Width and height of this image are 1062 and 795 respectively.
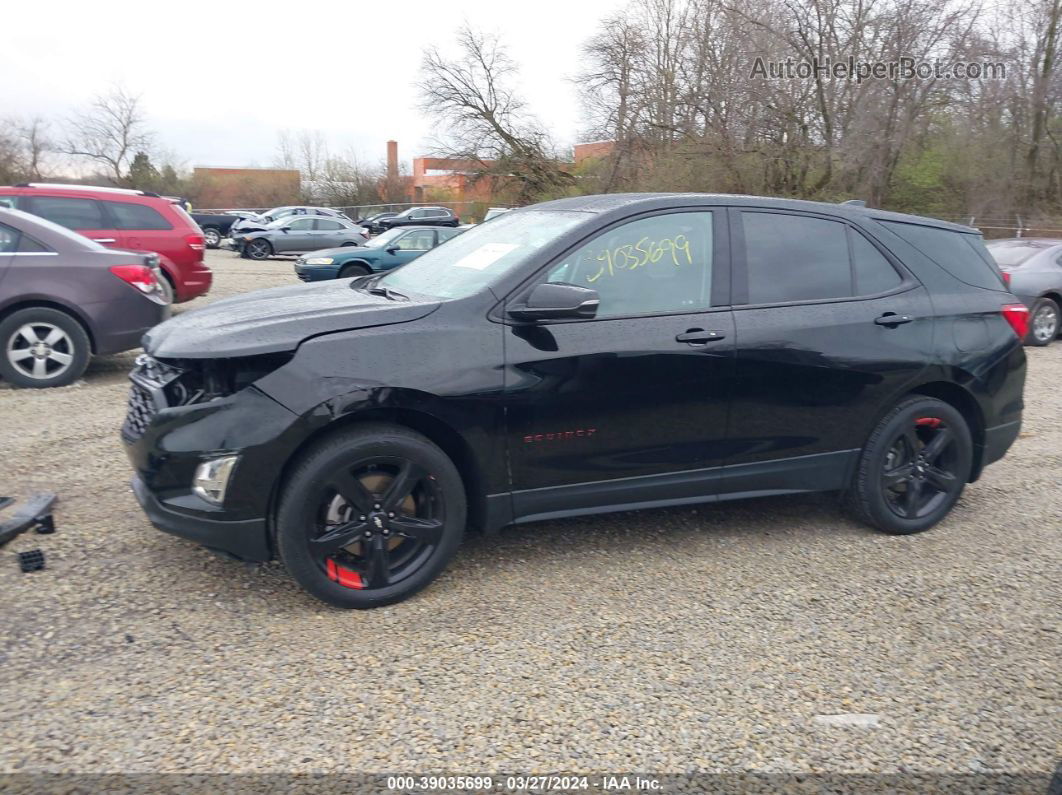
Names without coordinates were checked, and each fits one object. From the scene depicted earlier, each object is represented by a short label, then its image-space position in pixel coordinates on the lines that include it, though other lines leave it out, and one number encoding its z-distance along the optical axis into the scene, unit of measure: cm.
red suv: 1011
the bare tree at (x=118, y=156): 4966
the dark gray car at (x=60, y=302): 709
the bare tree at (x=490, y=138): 3728
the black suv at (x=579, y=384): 344
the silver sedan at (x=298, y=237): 2627
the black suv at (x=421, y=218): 3747
